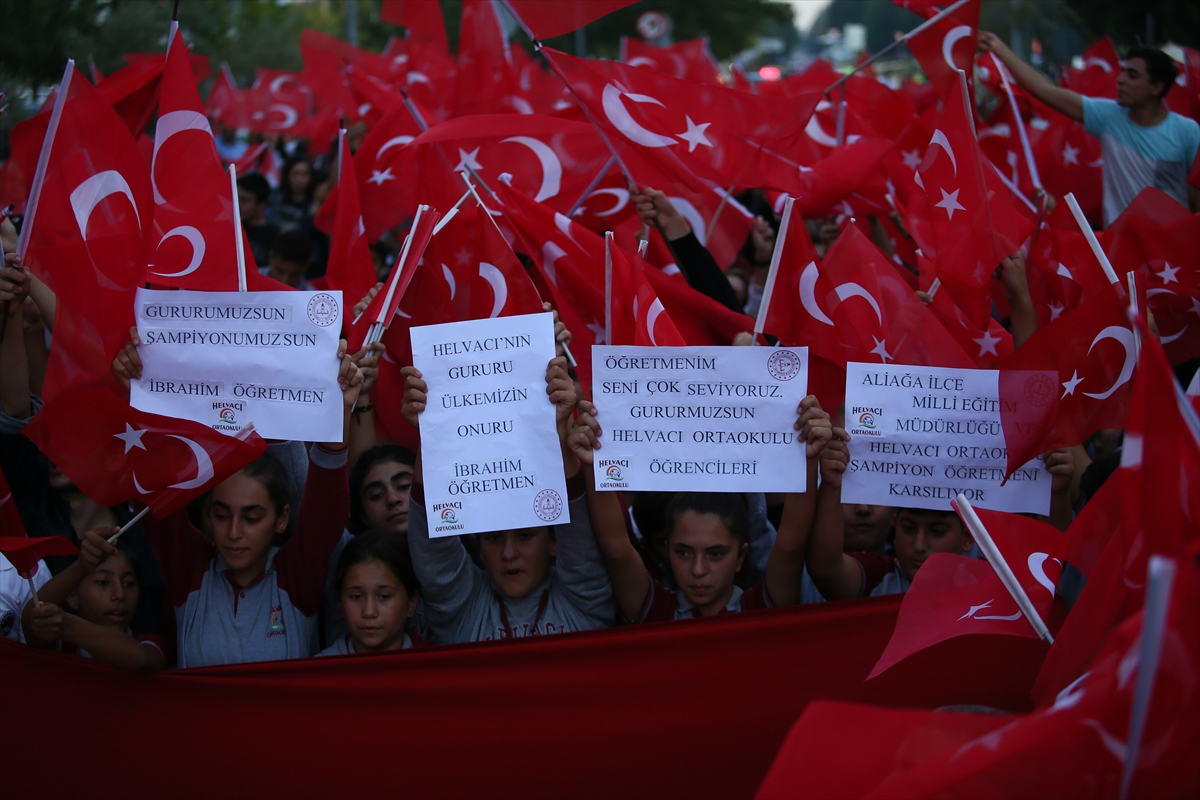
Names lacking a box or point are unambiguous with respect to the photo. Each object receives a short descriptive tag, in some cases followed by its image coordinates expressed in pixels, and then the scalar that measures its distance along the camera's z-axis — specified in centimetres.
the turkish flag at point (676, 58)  892
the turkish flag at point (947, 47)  538
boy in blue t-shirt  596
